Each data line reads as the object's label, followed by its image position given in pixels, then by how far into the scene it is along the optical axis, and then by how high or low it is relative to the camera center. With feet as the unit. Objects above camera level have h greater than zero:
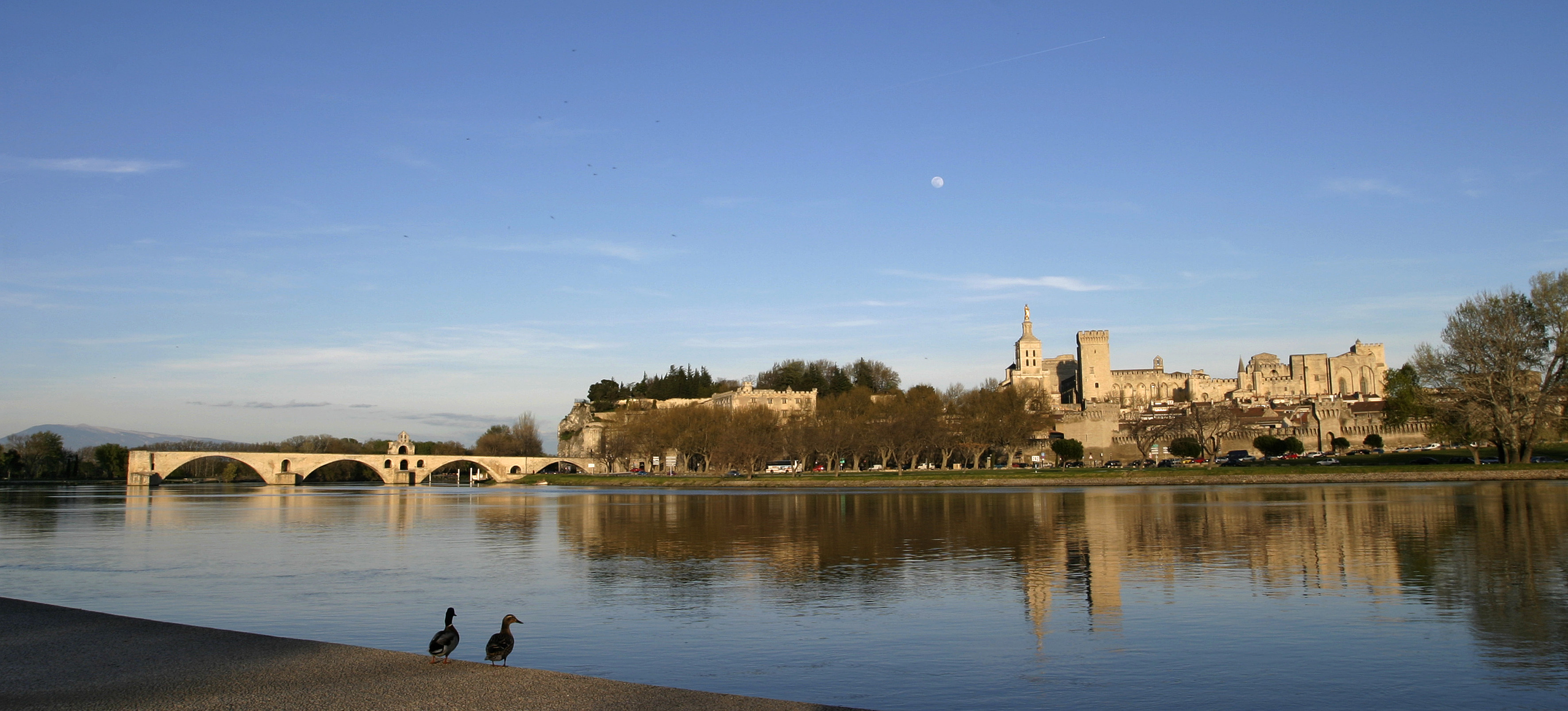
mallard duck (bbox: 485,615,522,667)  30.99 -5.21
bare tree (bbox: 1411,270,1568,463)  165.78 +10.39
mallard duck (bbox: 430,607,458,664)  30.32 -4.97
